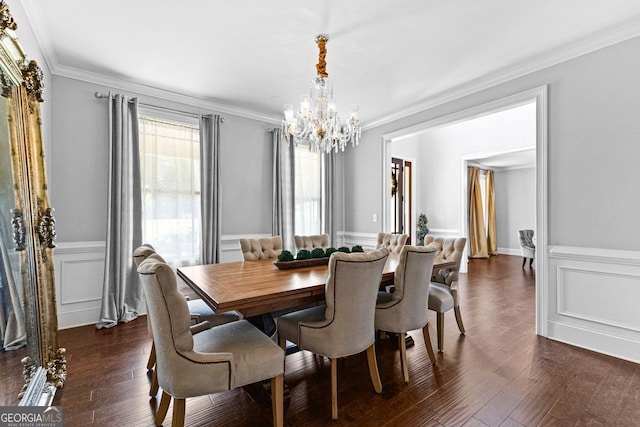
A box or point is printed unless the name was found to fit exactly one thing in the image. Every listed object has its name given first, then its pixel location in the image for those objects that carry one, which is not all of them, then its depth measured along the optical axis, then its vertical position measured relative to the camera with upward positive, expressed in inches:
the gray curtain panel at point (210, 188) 153.2 +13.1
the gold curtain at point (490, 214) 332.2 -3.2
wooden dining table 65.7 -19.0
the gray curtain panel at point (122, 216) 127.4 -1.1
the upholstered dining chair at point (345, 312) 67.9 -24.3
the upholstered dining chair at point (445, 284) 101.8 -28.4
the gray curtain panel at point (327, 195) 203.6 +12.1
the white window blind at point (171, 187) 141.8 +13.4
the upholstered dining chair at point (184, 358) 54.3 -29.2
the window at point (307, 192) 193.3 +13.9
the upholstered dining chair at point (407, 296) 83.1 -24.6
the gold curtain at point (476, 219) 308.2 -8.2
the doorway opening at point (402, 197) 251.6 +13.0
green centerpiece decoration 98.1 -16.1
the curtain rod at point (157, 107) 129.1 +52.1
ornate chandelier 104.2 +35.8
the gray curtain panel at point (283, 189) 177.3 +14.5
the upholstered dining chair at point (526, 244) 248.1 -28.6
